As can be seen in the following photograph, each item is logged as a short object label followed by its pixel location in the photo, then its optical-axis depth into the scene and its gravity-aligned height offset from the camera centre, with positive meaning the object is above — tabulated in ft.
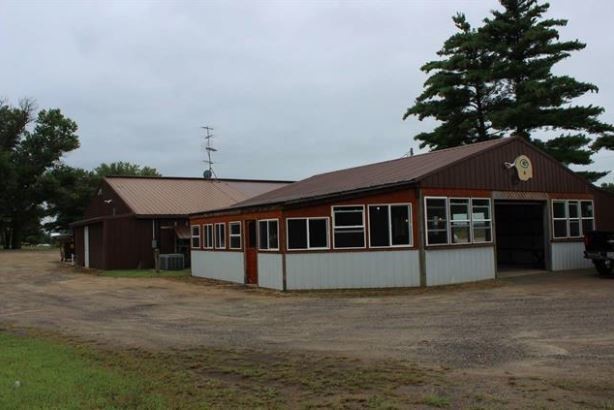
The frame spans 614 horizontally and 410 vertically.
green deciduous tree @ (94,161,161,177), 302.74 +34.93
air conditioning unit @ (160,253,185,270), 98.89 -4.37
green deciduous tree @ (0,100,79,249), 197.36 +28.14
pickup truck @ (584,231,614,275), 62.49 -3.03
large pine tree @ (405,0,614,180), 102.99 +24.34
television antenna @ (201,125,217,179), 140.68 +14.42
